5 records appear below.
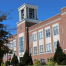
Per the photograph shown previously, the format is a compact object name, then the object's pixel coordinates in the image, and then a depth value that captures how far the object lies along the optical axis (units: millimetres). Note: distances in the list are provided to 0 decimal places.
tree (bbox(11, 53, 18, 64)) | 45350
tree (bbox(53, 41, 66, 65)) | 27188
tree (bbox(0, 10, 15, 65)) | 15555
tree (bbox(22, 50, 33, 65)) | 38250
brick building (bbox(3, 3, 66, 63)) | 31000
